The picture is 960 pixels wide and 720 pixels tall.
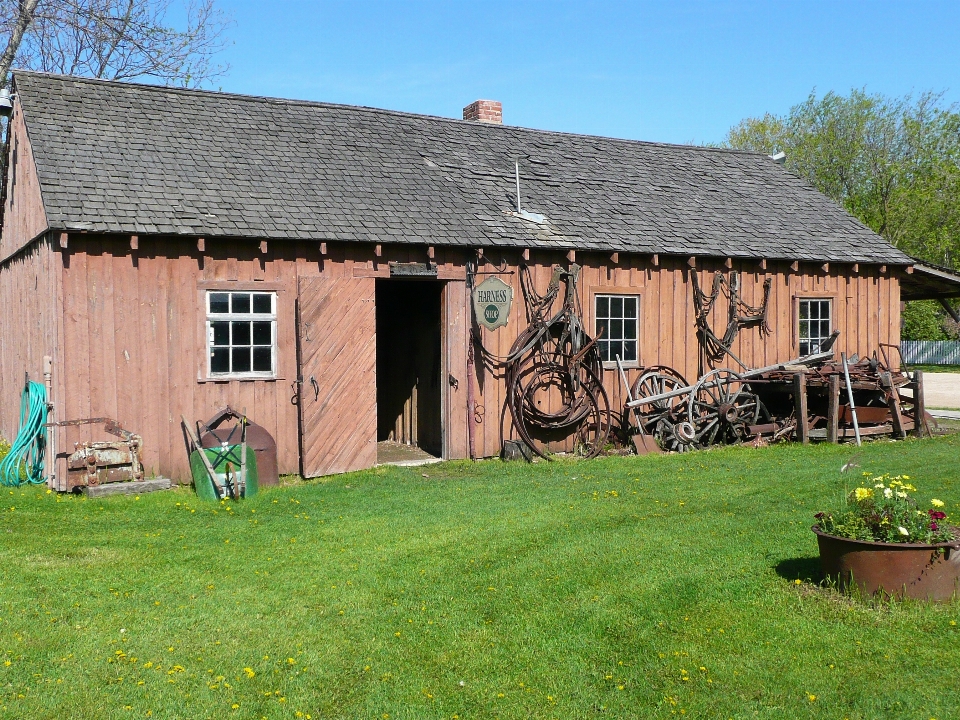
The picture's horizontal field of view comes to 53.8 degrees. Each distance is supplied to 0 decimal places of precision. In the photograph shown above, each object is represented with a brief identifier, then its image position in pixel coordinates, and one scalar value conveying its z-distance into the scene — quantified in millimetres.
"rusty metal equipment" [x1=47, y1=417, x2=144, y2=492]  10617
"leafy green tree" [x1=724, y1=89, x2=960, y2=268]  44656
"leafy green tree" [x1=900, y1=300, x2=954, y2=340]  51406
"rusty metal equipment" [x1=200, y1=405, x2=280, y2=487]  11266
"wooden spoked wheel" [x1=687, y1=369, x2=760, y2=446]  14492
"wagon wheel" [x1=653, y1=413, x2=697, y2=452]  14211
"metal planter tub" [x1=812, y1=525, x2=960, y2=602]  6281
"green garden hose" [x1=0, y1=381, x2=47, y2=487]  11648
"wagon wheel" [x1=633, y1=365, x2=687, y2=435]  14459
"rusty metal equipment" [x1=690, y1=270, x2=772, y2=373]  15281
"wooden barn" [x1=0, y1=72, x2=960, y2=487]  11352
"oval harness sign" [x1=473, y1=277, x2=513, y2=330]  13359
